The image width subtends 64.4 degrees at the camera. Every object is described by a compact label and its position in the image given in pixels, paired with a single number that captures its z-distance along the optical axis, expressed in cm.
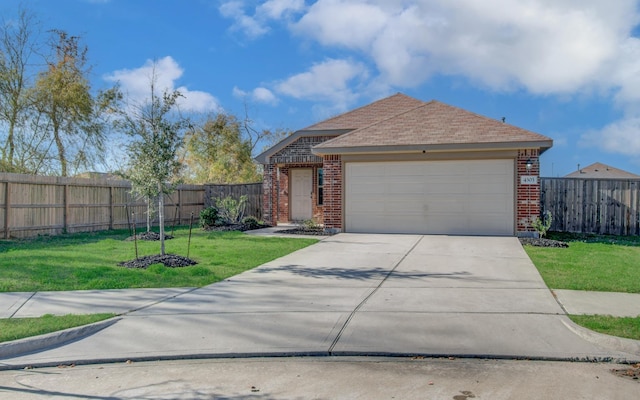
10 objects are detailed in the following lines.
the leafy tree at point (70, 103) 2172
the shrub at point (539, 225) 1480
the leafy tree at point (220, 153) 3312
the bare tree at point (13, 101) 2044
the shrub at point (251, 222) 1978
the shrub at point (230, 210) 2062
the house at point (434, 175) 1515
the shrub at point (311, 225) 1759
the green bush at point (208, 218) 2002
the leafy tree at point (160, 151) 1075
